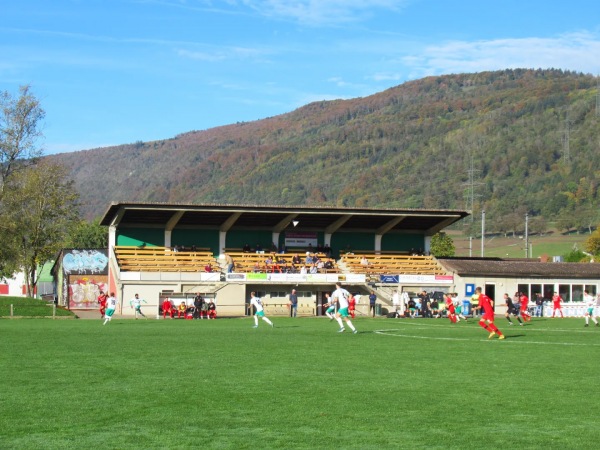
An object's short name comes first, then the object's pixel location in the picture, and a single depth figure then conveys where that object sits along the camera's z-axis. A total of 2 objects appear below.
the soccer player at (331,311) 44.89
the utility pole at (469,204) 183.77
